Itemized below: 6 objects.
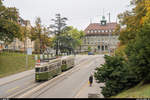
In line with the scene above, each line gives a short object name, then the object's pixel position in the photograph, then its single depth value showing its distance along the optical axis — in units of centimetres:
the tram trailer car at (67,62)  3443
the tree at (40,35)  6022
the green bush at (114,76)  1425
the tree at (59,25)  6672
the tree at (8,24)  3281
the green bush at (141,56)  1234
